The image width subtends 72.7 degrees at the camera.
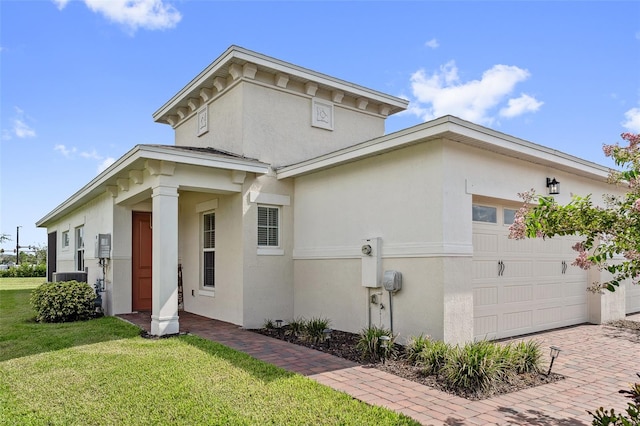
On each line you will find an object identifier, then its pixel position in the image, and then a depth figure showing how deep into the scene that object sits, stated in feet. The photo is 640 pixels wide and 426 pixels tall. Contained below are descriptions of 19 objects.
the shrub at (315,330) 23.61
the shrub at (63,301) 31.07
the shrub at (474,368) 15.92
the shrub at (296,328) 25.44
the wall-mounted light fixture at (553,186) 26.28
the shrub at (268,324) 27.96
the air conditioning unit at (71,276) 35.63
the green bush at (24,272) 99.96
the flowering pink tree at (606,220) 10.34
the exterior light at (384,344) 19.95
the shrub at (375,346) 20.04
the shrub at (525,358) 17.72
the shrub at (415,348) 19.27
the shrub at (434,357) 17.70
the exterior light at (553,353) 17.65
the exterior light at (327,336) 22.33
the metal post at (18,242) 137.39
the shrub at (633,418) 9.78
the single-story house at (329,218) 22.06
